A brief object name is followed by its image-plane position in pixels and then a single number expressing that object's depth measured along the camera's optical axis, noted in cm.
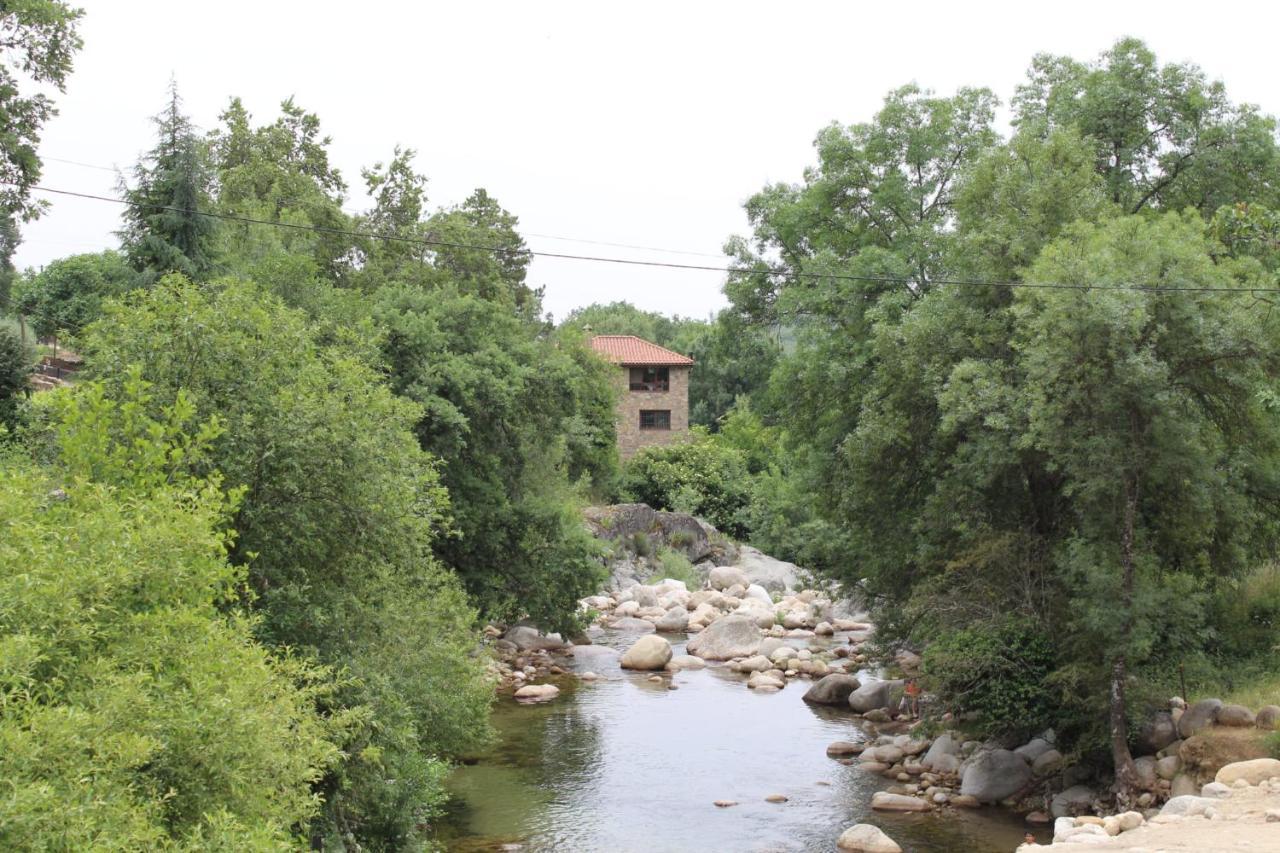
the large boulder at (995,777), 1886
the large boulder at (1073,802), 1744
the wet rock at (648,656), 3027
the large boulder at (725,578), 4247
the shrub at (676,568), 4344
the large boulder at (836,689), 2673
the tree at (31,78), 2050
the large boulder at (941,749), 2084
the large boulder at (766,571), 4378
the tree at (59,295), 3344
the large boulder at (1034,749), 1944
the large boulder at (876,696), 2550
